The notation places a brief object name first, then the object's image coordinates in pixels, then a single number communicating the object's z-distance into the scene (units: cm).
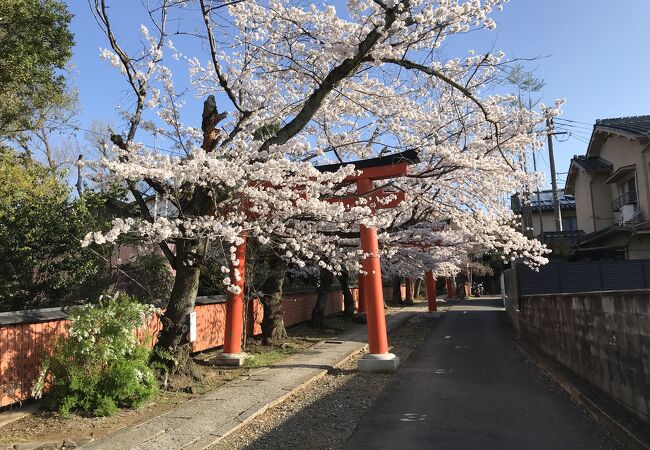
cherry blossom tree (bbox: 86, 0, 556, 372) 816
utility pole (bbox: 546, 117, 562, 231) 2334
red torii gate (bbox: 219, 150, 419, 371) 1062
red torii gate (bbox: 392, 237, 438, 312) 2747
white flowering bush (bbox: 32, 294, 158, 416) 701
